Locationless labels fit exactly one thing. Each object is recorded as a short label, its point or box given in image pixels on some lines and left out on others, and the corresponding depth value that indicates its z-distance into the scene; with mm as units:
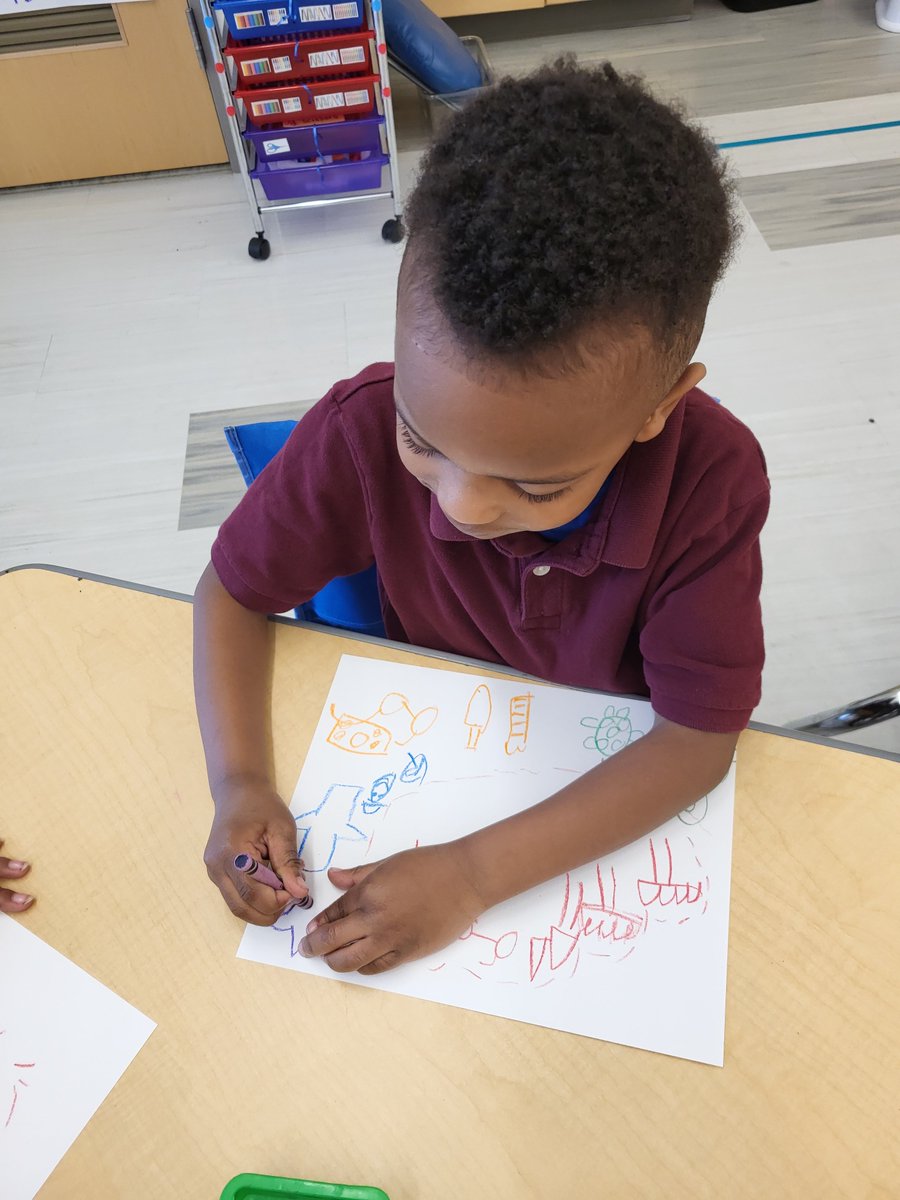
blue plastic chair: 778
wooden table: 477
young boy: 391
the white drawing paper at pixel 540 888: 527
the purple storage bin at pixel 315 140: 1894
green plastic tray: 458
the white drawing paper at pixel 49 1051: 503
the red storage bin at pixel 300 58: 1742
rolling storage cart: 1729
